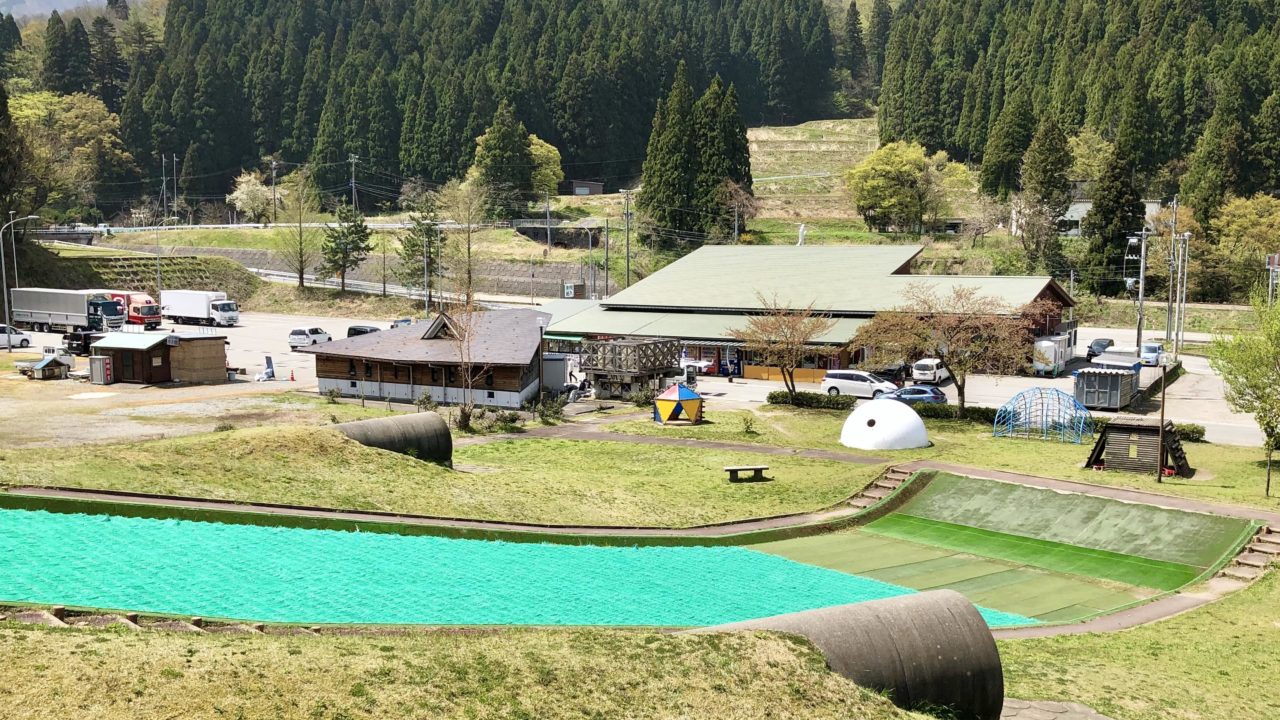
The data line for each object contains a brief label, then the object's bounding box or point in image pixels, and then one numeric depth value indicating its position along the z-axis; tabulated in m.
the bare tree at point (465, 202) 104.81
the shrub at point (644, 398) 48.28
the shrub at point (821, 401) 46.88
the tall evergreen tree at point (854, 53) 198.25
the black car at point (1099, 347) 62.50
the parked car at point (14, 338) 61.38
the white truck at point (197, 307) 75.00
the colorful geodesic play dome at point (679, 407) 42.97
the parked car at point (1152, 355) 59.52
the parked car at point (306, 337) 64.19
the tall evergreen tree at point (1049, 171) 90.50
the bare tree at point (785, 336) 49.44
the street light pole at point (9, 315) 60.31
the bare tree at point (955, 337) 43.97
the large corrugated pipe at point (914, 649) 14.10
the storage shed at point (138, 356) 48.47
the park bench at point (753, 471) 32.91
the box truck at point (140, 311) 70.62
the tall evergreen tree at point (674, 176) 98.12
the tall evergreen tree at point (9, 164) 77.96
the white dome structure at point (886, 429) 37.50
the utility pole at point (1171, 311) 64.11
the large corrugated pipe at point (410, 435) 30.22
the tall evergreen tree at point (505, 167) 112.06
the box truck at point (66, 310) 67.31
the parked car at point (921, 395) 46.44
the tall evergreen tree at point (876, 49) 195.00
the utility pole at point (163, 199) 125.95
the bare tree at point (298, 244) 95.12
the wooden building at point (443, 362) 46.22
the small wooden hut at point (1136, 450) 33.09
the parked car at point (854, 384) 50.44
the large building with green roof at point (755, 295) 59.09
